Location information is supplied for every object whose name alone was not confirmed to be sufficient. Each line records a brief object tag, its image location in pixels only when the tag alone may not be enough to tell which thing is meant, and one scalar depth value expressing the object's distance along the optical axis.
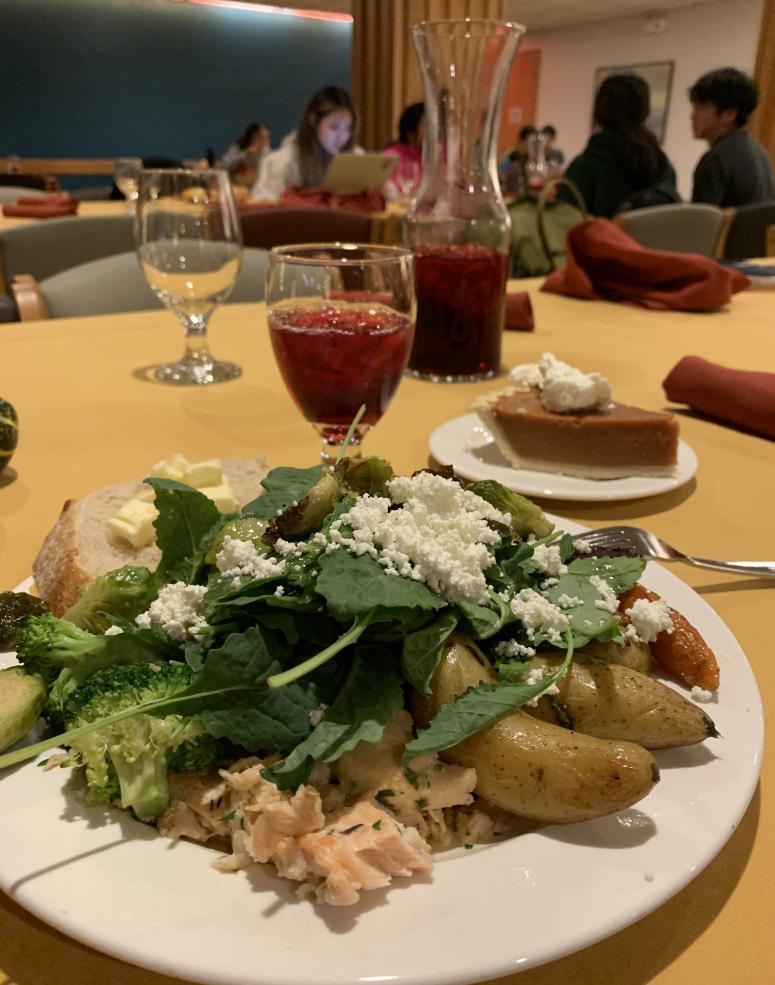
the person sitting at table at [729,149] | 2.02
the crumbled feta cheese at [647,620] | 0.25
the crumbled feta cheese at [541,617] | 0.24
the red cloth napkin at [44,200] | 1.69
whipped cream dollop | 0.48
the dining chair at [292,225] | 1.38
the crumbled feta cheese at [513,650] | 0.24
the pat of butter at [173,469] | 0.37
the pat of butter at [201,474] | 0.37
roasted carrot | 0.26
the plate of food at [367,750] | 0.18
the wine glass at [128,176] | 1.75
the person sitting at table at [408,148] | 2.57
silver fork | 0.36
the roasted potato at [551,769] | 0.20
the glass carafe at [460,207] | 0.60
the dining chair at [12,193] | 1.88
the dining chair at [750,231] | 1.63
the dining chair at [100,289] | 0.85
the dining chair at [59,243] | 1.05
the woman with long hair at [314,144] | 2.43
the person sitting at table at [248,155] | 3.06
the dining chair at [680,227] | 1.37
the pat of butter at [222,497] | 0.36
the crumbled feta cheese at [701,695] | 0.25
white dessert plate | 0.44
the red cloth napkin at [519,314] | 0.81
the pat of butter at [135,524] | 0.35
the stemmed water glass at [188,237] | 0.61
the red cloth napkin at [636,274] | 0.92
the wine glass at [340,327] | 0.45
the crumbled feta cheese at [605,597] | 0.25
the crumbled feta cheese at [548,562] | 0.26
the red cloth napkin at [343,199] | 2.11
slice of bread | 0.33
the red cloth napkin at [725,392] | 0.56
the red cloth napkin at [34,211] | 1.62
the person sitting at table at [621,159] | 1.67
